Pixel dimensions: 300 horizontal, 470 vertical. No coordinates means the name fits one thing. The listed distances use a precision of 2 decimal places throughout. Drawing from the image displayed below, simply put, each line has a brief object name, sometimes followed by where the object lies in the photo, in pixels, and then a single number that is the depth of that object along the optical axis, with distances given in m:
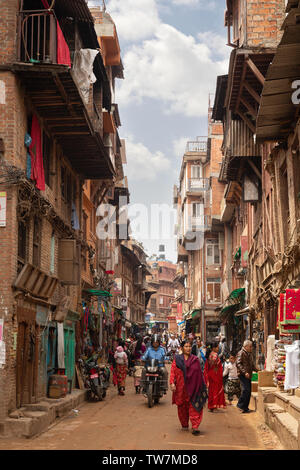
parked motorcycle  18.09
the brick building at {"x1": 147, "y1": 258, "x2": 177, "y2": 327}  115.31
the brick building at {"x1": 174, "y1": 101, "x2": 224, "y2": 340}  41.97
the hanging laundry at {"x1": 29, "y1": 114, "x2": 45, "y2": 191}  15.05
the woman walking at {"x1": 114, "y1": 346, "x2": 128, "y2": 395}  20.47
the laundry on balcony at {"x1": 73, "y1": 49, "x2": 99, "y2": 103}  17.31
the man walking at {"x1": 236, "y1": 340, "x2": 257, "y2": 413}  14.96
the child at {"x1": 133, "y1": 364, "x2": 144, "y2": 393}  20.41
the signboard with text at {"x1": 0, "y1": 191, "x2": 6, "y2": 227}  13.01
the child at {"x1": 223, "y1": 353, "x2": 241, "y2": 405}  17.86
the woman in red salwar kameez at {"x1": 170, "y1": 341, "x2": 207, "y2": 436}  11.78
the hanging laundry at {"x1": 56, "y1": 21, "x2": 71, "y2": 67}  14.55
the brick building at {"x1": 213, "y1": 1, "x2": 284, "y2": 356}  18.20
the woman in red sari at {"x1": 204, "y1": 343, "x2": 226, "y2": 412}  16.27
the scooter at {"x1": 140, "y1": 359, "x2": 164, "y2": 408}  16.78
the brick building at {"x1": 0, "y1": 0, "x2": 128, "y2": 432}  13.14
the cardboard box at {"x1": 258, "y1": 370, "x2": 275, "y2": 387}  15.09
